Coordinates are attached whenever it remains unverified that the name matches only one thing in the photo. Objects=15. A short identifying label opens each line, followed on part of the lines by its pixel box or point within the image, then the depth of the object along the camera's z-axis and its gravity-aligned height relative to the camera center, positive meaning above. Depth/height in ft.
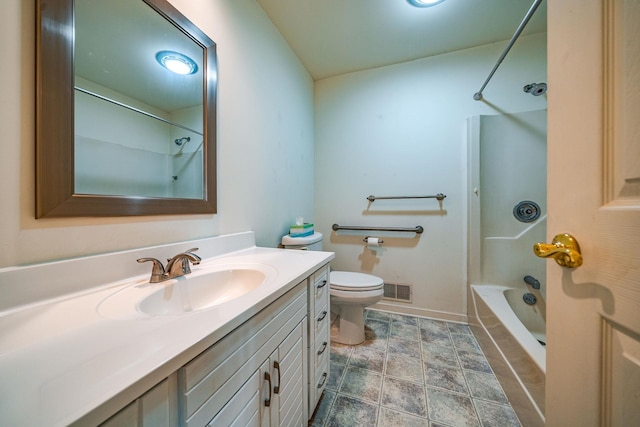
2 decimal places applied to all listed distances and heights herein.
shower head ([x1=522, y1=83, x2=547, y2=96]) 5.05 +2.94
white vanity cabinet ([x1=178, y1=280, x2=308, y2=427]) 1.38 -1.33
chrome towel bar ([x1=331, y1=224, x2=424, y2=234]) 6.17 -0.47
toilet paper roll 6.29 -0.83
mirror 1.89 +1.17
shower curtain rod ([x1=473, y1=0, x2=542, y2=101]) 3.25 +3.20
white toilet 4.77 -1.84
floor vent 6.34 -2.36
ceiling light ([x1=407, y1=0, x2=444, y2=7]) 4.48 +4.41
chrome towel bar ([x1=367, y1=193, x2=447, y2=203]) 5.94 +0.46
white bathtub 3.04 -2.21
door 1.15 +0.03
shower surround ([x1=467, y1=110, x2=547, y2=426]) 5.14 -0.06
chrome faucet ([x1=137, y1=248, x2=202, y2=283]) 2.37 -0.63
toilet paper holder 6.38 -0.81
